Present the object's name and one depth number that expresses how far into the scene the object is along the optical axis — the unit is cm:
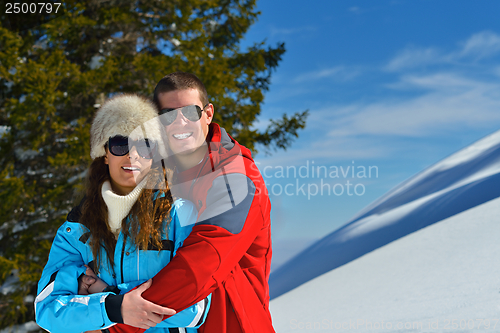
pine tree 665
